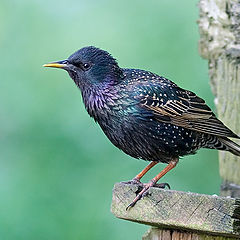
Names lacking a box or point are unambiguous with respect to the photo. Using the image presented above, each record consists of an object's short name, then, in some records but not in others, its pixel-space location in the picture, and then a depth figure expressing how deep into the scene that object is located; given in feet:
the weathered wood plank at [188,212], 25.98
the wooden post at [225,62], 38.14
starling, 33.47
